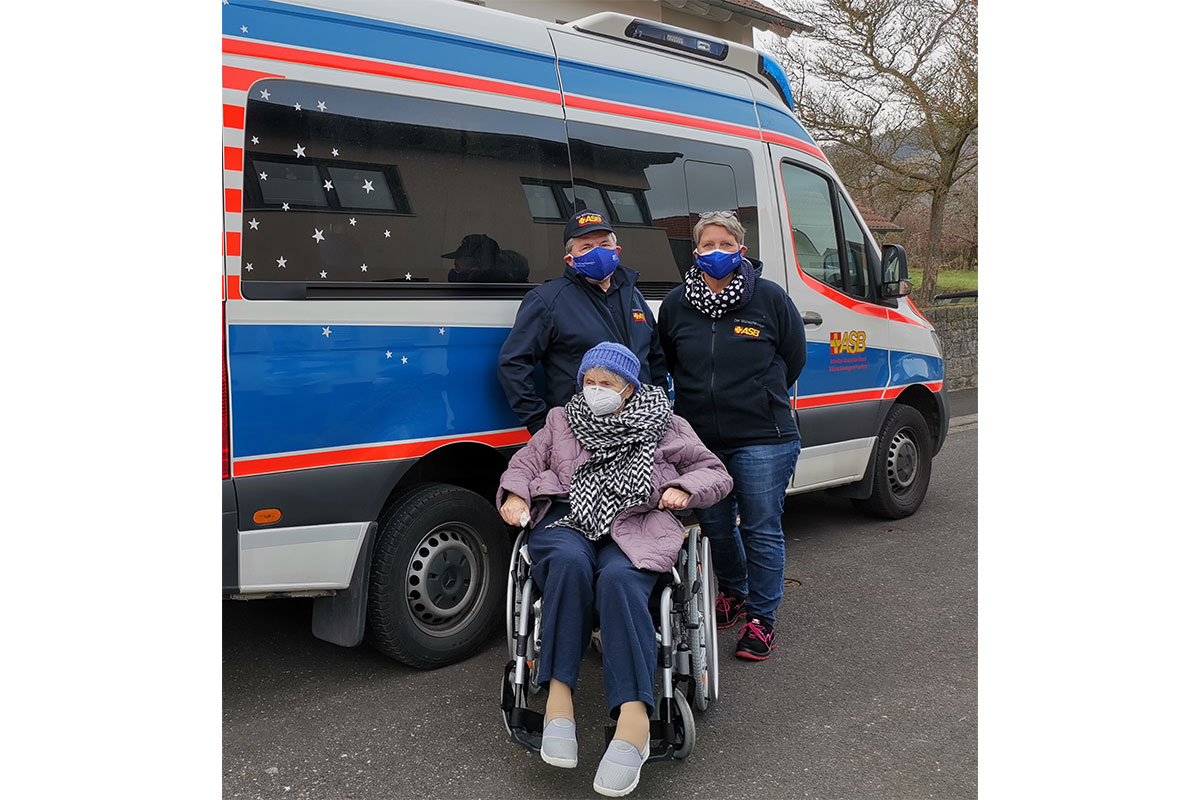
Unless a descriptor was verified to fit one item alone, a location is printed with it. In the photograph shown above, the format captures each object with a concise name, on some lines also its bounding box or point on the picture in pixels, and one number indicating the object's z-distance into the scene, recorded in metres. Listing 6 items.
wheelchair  3.21
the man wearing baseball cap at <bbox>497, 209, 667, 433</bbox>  3.96
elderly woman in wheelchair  3.14
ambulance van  3.44
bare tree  14.80
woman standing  4.15
